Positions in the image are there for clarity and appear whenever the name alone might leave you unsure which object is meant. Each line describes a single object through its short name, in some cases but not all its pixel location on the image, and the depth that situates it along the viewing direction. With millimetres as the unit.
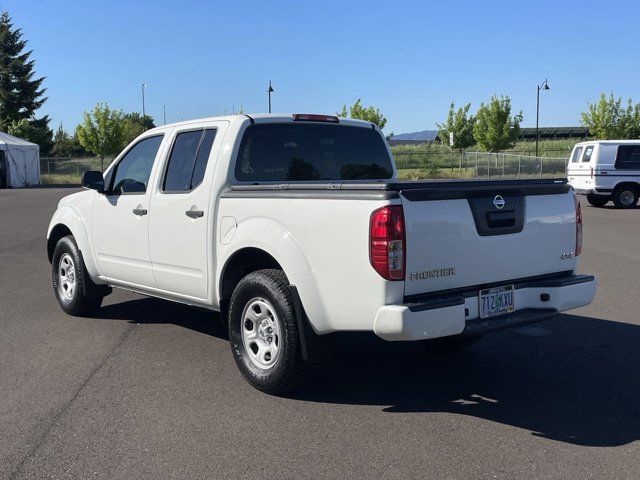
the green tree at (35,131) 61969
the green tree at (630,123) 52906
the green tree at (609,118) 52969
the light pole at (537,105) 51756
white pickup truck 4066
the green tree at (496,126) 54219
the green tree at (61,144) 77750
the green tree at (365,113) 57844
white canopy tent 42688
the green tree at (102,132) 59531
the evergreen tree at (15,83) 65875
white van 20875
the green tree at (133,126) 63094
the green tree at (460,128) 59656
